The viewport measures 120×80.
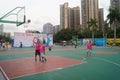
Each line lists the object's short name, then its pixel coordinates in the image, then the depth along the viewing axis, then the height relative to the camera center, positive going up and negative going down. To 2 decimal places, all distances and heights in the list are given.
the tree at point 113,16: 25.34 +7.00
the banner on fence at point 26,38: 20.59 +0.33
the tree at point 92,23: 31.47 +5.90
